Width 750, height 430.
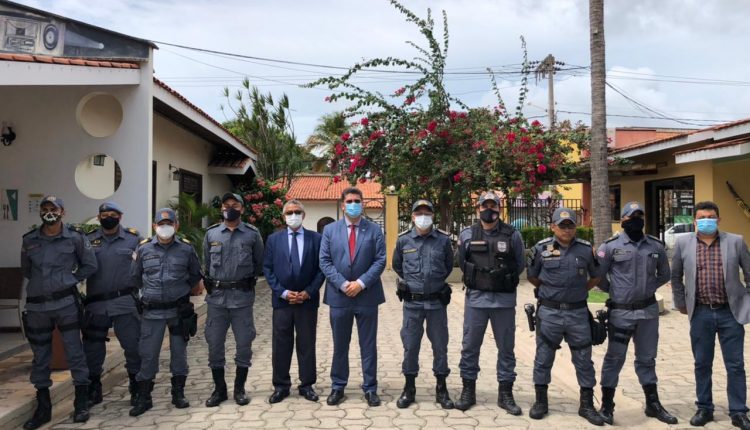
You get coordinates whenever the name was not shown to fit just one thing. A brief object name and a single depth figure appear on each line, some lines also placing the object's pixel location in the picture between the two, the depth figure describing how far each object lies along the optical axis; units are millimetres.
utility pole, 26875
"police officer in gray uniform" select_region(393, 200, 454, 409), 5117
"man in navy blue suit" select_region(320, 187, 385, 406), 5145
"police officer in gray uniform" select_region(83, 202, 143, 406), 5125
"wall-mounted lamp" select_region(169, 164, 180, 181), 11303
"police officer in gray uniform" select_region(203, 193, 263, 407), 5191
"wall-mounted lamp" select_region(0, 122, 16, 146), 7520
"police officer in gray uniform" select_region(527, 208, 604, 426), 4773
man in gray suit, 4551
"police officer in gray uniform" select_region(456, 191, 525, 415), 5008
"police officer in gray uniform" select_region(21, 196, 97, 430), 4699
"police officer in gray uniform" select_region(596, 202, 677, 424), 4758
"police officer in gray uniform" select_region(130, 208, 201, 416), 5035
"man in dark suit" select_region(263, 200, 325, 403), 5273
